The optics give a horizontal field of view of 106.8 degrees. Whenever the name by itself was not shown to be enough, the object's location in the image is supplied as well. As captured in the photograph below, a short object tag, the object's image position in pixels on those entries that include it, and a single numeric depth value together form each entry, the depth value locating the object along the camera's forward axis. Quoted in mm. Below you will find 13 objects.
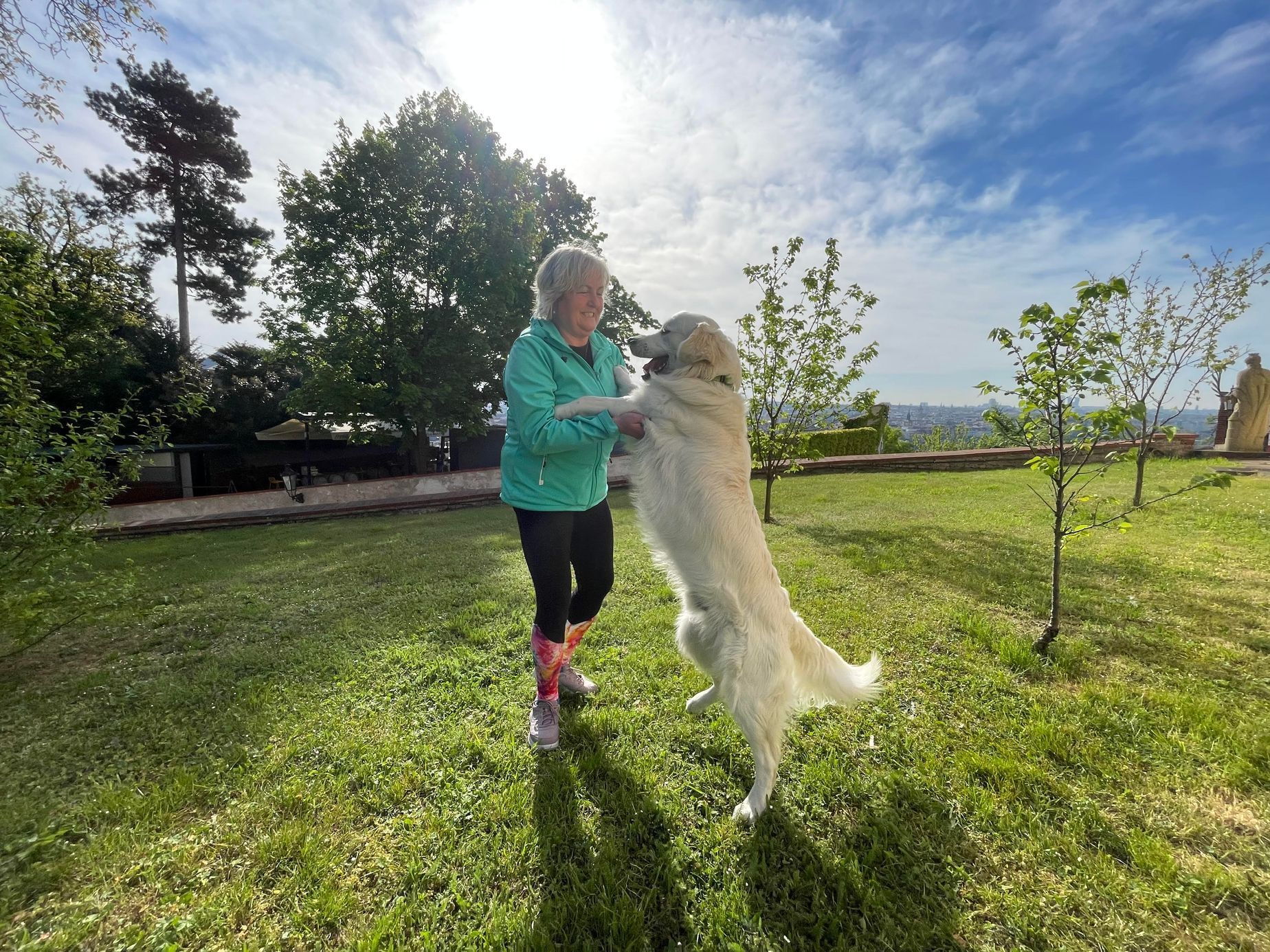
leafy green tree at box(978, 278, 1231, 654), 2820
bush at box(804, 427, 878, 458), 15062
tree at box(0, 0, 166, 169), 3619
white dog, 2037
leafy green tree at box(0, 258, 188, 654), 2916
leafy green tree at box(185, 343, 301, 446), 14891
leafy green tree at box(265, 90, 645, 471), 12523
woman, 2129
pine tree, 14492
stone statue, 11258
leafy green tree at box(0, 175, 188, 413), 8992
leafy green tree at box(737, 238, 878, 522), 7605
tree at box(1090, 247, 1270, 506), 4922
